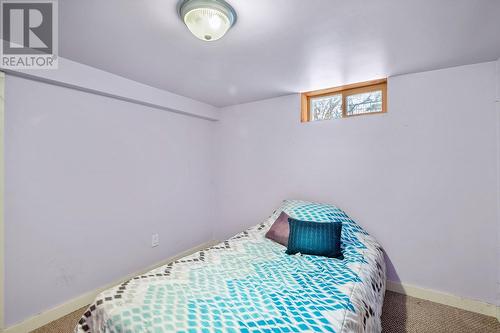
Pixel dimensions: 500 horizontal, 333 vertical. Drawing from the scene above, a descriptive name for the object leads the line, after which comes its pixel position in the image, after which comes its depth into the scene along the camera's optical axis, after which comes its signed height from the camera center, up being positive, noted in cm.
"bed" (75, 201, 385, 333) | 116 -77
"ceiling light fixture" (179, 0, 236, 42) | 125 +84
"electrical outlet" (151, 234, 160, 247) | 279 -88
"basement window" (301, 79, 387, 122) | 251 +75
